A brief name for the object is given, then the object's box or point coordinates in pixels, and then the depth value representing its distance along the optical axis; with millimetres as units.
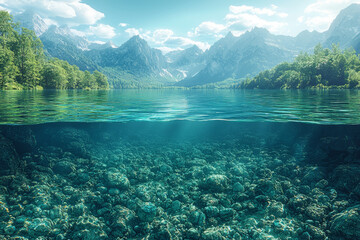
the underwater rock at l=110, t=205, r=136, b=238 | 5559
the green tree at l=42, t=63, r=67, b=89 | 70562
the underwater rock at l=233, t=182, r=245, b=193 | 7527
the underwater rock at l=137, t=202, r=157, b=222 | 6016
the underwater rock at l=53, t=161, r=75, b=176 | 8531
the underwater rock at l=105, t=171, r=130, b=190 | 7563
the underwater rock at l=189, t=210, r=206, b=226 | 5914
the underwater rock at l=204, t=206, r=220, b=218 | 6241
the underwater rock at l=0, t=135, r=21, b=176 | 7691
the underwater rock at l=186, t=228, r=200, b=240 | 5419
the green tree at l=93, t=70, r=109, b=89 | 126062
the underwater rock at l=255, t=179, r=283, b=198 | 7230
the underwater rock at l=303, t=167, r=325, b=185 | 8047
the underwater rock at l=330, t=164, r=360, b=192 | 7297
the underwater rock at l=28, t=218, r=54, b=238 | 5383
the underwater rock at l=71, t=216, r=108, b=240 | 5328
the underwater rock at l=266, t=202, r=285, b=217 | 6258
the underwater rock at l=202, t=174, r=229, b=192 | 7559
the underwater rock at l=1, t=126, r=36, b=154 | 9898
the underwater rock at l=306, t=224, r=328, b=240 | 5370
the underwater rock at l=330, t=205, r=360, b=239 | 5203
